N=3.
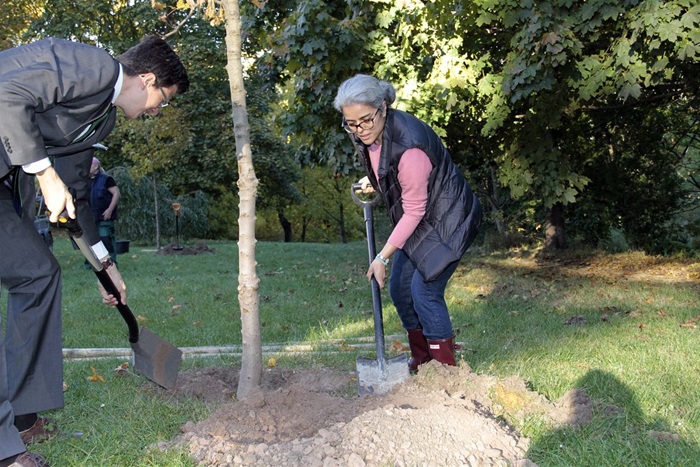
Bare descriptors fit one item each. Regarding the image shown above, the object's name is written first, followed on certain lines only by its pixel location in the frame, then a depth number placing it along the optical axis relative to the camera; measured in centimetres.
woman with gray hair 370
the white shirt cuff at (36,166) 257
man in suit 258
